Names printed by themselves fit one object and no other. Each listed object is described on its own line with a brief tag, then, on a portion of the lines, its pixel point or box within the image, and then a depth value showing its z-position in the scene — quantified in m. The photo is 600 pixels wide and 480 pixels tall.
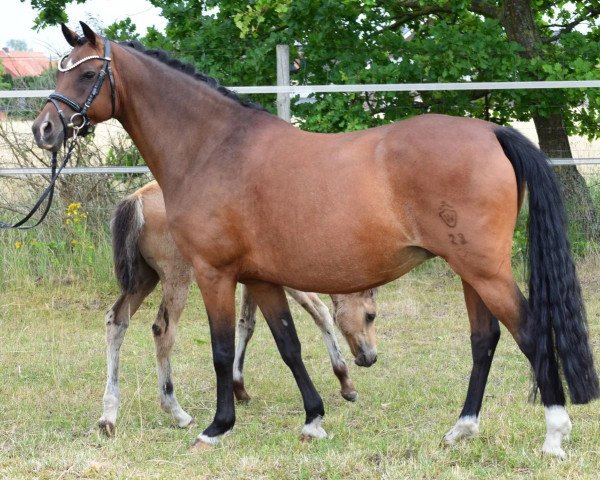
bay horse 4.12
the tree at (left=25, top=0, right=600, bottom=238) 8.98
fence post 8.88
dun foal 5.41
